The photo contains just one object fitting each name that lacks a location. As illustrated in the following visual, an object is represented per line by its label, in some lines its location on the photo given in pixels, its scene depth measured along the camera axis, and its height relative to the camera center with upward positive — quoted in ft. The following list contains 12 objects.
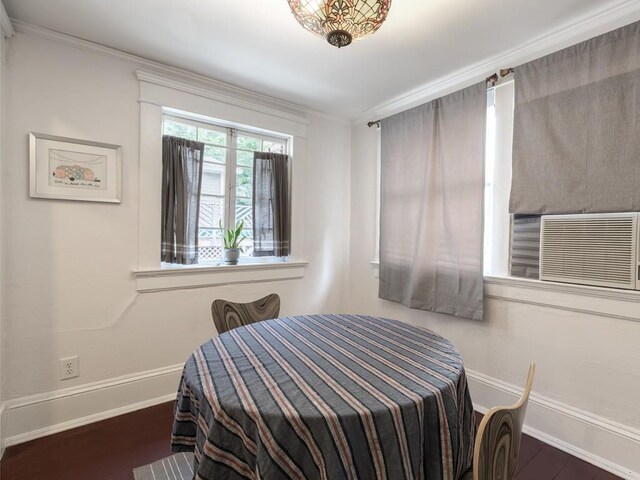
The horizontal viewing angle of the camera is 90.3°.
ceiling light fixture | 3.87 +2.77
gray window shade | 5.29 +2.02
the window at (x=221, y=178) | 8.41 +1.55
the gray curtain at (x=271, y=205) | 9.24 +0.86
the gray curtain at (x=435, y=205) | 7.38 +0.84
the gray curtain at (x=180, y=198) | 7.72 +0.87
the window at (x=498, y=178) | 7.04 +1.36
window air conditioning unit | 5.33 -0.17
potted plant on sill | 8.67 -0.32
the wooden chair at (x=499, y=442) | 2.54 -1.74
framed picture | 6.24 +1.28
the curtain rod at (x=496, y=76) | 6.79 +3.54
